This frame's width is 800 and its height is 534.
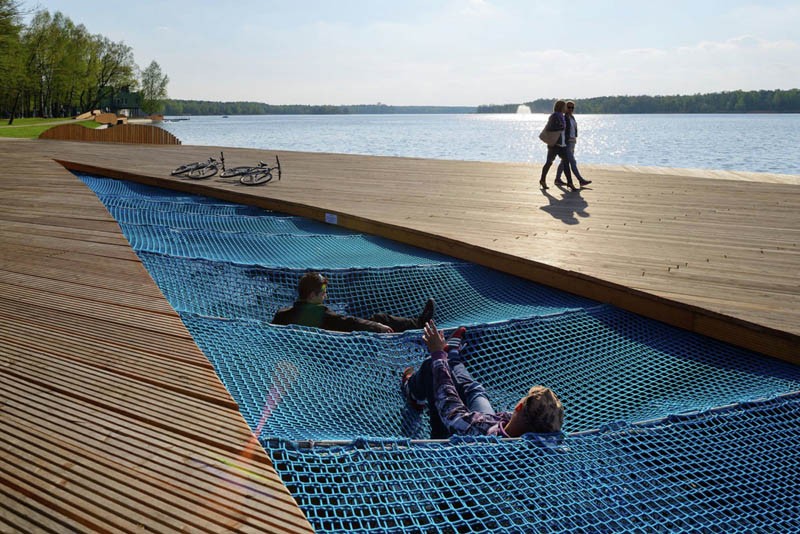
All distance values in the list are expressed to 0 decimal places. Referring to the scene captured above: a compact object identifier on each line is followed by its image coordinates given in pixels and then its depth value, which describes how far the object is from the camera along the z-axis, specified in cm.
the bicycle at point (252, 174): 1135
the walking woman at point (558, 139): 1087
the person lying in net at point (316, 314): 507
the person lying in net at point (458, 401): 296
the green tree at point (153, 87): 10966
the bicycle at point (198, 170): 1210
